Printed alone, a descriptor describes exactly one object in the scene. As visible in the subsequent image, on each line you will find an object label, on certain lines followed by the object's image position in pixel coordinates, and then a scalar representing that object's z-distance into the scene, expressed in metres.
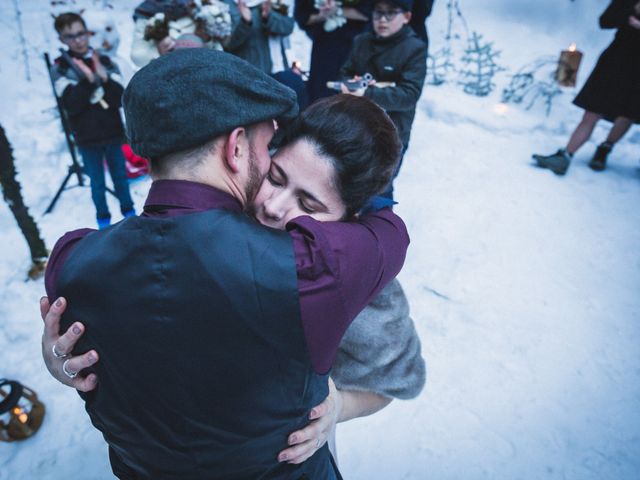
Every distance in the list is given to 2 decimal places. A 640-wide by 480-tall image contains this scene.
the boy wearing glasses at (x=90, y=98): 3.74
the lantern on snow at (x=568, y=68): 7.34
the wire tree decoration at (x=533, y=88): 7.29
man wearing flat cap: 0.75
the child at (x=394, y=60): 3.42
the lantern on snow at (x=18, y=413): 2.42
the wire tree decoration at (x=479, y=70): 7.86
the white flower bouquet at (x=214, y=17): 3.95
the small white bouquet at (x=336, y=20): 4.68
